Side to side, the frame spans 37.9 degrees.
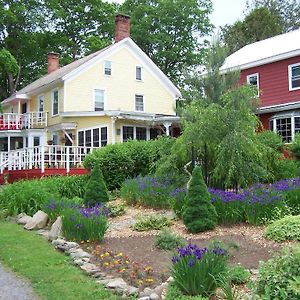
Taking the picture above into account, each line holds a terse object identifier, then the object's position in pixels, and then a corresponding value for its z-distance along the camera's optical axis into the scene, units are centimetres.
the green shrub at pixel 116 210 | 1180
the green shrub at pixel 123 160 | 1719
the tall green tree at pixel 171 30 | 4384
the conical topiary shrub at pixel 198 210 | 922
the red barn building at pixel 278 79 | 2142
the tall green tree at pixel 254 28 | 4066
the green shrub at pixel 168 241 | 804
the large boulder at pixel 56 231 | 938
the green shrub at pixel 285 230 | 809
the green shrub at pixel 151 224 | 1008
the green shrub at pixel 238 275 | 572
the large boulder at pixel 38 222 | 1102
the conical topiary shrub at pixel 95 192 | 1261
